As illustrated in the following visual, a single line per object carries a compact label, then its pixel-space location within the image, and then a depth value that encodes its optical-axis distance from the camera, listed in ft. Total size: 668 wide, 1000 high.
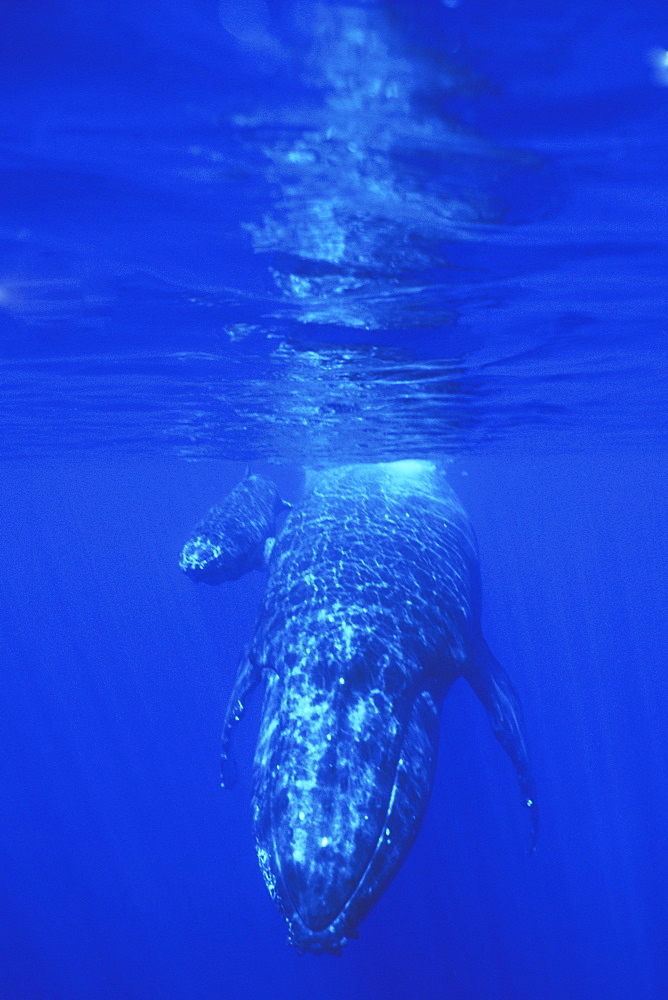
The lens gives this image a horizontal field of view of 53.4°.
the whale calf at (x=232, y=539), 48.42
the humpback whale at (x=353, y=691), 24.90
